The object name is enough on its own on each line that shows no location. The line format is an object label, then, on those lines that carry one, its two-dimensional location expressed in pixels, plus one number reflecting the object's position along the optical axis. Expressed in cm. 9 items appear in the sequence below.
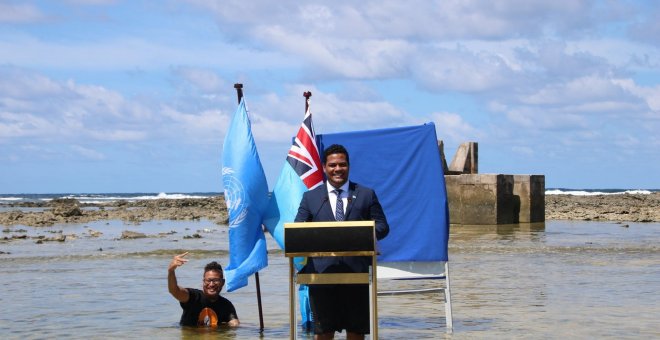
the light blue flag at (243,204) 932
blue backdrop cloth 982
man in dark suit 702
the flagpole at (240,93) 967
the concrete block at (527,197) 2986
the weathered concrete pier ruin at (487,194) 2867
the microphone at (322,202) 725
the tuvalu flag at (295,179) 913
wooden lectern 646
